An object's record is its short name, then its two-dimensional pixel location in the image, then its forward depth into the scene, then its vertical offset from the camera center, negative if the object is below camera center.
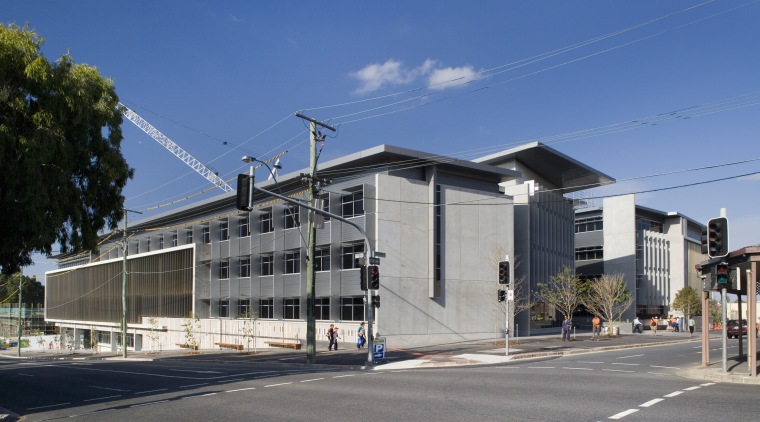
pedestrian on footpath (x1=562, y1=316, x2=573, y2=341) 40.49 -4.50
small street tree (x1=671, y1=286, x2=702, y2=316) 68.00 -4.76
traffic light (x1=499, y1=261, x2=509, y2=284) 28.48 -0.73
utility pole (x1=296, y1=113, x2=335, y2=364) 29.36 -0.80
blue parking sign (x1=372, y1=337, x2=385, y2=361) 28.52 -3.98
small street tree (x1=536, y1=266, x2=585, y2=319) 47.81 -2.76
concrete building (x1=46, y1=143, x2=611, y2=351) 41.31 +0.41
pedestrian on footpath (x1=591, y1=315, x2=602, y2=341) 45.46 -5.15
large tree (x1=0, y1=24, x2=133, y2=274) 15.85 +2.66
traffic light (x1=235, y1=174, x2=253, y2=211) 20.55 +2.00
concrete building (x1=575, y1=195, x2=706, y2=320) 75.31 +0.66
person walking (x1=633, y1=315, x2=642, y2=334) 57.41 -6.06
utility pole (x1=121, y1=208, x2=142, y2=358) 44.02 -4.41
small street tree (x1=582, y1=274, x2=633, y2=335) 51.03 -3.04
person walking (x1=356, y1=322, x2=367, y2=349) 37.66 -4.57
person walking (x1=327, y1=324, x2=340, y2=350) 38.05 -4.60
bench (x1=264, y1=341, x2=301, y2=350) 41.41 -5.67
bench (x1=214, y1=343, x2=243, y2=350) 43.82 -6.20
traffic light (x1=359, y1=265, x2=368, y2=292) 27.67 -0.84
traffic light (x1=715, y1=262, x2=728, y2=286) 19.04 -0.54
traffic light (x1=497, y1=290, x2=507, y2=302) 30.02 -1.77
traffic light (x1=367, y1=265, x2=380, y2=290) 27.45 -0.85
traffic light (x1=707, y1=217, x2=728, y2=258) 18.22 +0.49
